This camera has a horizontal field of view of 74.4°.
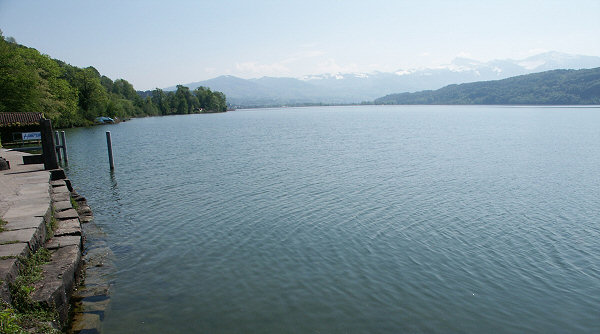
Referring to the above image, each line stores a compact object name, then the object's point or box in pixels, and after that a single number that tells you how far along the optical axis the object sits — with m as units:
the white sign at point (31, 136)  22.94
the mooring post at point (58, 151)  28.17
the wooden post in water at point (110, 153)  26.53
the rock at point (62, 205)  13.20
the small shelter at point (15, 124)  38.25
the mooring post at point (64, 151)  29.33
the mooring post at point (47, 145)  18.66
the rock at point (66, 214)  12.33
